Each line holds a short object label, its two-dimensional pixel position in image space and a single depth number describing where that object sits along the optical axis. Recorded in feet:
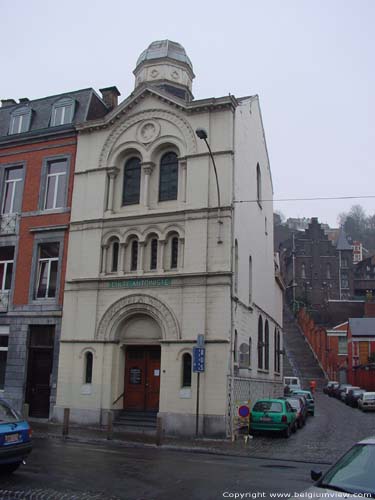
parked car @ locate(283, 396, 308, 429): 80.94
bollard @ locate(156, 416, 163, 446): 56.65
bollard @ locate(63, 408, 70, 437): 61.21
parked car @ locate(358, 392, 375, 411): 124.98
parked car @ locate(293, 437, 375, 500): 18.62
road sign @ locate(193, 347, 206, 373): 63.21
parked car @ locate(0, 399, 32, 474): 35.22
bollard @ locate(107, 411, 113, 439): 59.47
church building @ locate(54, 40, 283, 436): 67.31
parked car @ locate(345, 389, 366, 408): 138.33
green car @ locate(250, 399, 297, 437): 66.64
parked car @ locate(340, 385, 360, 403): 151.66
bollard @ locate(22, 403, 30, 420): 67.24
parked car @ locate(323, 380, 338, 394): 190.90
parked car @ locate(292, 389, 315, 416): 109.50
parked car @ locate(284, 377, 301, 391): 172.32
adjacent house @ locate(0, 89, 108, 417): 77.92
